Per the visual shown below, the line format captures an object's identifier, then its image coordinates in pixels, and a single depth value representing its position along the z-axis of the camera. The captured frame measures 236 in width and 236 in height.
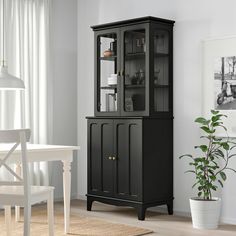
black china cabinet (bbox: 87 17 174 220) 7.21
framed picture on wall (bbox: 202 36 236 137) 6.93
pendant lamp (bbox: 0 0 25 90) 6.01
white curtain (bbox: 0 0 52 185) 7.94
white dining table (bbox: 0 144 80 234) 5.84
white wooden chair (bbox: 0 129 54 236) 5.15
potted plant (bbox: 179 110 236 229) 6.66
